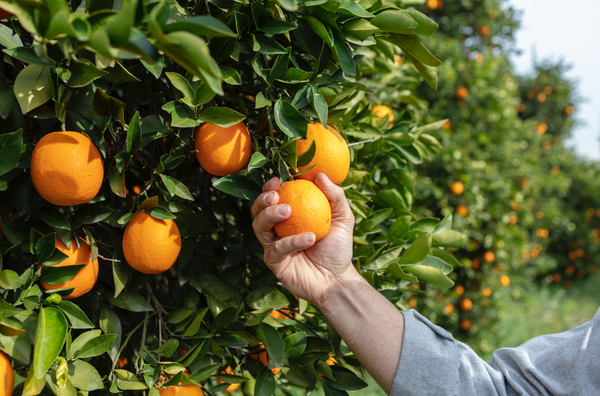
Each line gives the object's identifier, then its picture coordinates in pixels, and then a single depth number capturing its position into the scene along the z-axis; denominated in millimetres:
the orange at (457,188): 2779
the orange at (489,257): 3059
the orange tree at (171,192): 625
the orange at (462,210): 2815
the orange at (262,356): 938
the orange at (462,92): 3146
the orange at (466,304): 3139
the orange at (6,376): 585
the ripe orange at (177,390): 750
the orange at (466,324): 3217
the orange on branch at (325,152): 755
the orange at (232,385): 1066
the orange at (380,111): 1236
